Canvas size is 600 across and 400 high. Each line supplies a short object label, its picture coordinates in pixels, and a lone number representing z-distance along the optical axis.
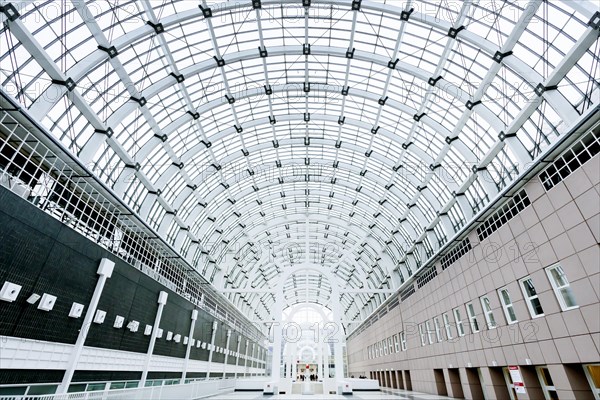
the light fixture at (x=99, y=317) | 16.44
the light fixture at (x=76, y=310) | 14.70
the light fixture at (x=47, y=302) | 12.94
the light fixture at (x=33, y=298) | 12.39
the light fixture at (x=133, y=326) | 19.66
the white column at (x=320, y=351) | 38.72
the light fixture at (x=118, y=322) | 18.24
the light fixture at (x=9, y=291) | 11.15
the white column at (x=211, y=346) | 35.44
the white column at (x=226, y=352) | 42.88
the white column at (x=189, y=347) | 28.55
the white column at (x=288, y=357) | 36.26
